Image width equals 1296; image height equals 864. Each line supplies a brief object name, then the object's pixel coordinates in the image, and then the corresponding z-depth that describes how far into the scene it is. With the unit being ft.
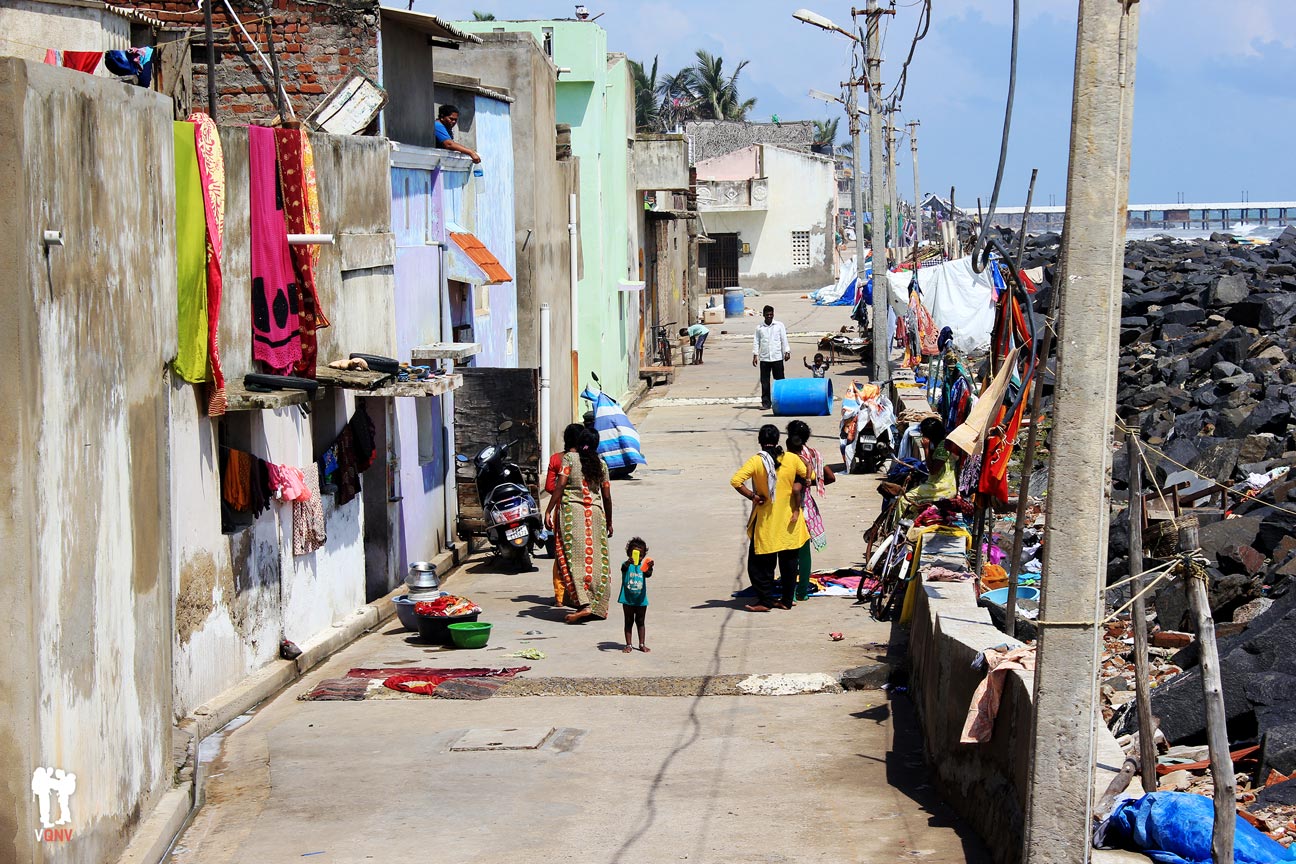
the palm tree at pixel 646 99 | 304.30
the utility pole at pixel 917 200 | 170.69
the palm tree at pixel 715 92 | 316.19
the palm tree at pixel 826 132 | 338.34
